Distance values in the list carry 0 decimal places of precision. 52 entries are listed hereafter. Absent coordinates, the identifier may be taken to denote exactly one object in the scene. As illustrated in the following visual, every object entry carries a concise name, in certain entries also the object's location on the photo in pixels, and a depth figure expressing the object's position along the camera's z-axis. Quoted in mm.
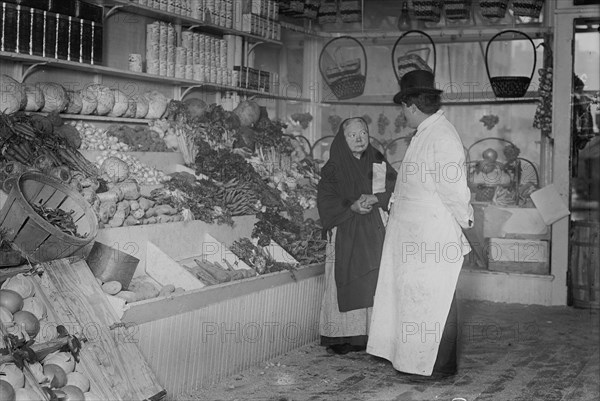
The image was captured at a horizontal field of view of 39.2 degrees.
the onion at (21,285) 4258
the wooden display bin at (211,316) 5000
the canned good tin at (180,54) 7520
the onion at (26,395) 3809
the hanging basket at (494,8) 9102
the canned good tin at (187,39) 7656
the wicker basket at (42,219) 4309
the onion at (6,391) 3707
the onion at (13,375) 3818
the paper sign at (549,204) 8812
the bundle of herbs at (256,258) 6327
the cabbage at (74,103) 6289
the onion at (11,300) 4117
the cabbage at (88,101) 6414
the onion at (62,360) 4164
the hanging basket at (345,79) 9836
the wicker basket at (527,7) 9008
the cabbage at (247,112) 8328
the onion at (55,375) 4059
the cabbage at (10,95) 5594
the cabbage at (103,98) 6559
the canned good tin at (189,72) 7605
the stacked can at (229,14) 8133
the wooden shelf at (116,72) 5855
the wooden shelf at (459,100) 9594
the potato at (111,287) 5004
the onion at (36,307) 4289
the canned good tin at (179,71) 7500
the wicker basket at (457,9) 9242
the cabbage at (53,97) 6031
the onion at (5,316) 4012
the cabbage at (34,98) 5879
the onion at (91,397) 4180
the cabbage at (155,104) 7203
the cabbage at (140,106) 7051
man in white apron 5477
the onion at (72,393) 4035
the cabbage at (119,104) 6734
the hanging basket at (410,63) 9617
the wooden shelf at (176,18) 6664
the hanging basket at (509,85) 9117
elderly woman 6312
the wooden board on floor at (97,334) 4332
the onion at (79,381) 4172
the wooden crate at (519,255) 8984
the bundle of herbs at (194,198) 6277
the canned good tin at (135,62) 7035
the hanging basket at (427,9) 9211
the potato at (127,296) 4976
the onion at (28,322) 4117
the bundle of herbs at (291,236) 6863
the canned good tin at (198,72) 7727
